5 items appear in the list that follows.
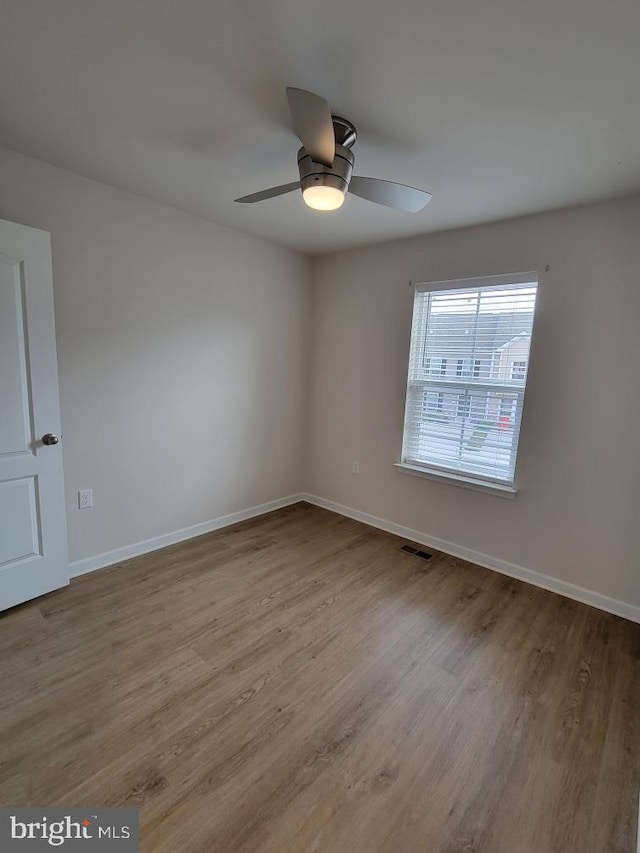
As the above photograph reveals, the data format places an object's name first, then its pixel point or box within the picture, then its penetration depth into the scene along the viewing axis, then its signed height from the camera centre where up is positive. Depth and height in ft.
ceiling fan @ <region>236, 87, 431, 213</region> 4.43 +2.82
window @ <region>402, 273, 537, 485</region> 8.97 +0.13
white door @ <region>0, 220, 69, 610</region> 6.81 -1.13
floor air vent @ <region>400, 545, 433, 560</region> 10.12 -4.58
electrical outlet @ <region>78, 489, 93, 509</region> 8.43 -2.92
